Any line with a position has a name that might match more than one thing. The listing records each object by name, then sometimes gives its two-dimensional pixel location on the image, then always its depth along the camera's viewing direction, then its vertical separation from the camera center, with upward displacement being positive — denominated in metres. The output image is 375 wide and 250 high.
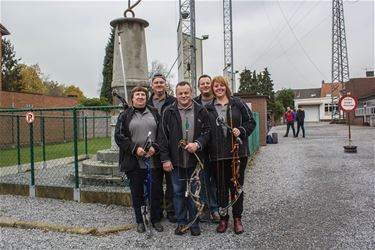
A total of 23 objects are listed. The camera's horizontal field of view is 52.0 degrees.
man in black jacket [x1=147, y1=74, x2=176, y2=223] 5.32 +0.28
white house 69.31 +1.93
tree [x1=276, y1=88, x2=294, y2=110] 69.50 +3.78
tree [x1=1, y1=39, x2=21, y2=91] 46.06 +7.10
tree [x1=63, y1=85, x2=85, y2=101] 73.96 +6.32
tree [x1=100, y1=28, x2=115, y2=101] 48.31 +6.43
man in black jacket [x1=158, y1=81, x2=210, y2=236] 4.77 -0.23
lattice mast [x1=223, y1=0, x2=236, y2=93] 27.04 +6.65
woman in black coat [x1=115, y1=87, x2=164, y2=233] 4.88 -0.30
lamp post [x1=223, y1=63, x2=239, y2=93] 24.55 +3.06
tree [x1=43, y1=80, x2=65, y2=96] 69.98 +6.70
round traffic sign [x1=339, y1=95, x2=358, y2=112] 13.30 +0.52
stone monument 7.50 +1.24
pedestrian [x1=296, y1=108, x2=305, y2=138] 20.03 +0.13
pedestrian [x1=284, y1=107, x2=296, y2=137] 20.48 +0.09
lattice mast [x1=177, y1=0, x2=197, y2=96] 14.68 +2.68
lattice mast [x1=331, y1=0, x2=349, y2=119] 44.56 +9.26
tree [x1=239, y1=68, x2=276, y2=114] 57.94 +5.64
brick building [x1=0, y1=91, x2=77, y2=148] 14.63 -0.22
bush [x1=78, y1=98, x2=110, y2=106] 33.62 +1.77
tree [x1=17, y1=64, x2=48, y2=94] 57.54 +6.64
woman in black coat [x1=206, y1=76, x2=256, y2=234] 4.83 -0.28
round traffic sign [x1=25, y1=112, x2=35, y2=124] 7.30 +0.11
